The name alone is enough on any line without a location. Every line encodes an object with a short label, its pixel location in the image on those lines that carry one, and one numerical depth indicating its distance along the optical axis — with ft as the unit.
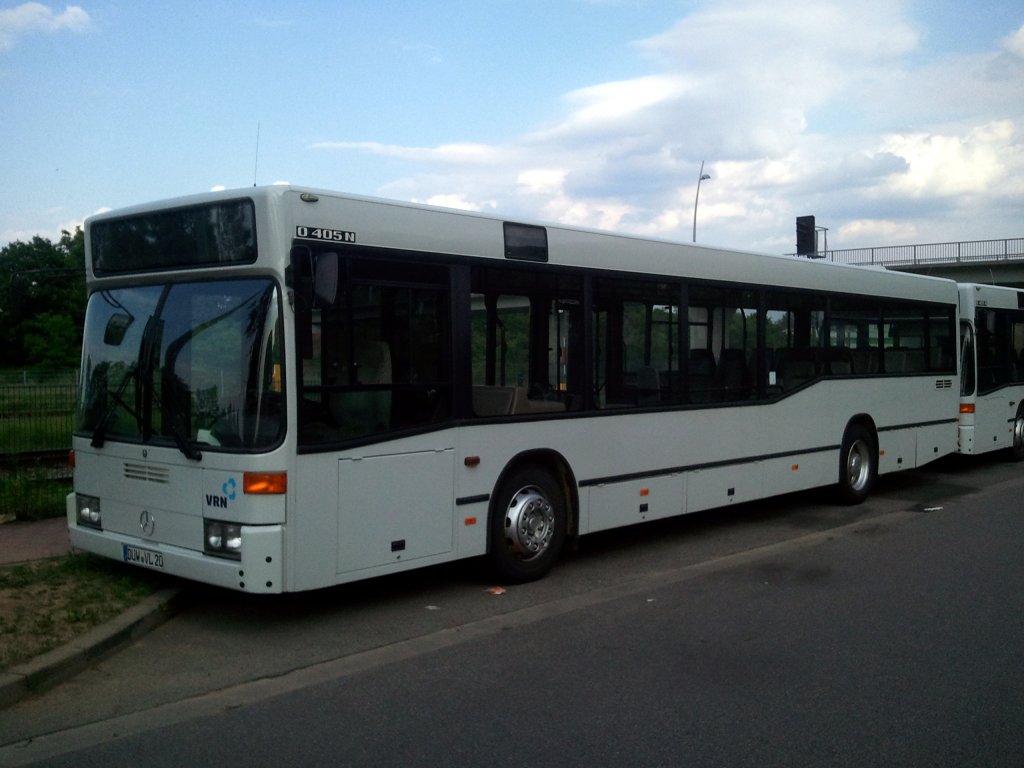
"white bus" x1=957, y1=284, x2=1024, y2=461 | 52.34
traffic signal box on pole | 82.64
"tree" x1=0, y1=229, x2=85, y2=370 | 114.83
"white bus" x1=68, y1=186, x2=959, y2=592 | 22.08
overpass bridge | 150.10
